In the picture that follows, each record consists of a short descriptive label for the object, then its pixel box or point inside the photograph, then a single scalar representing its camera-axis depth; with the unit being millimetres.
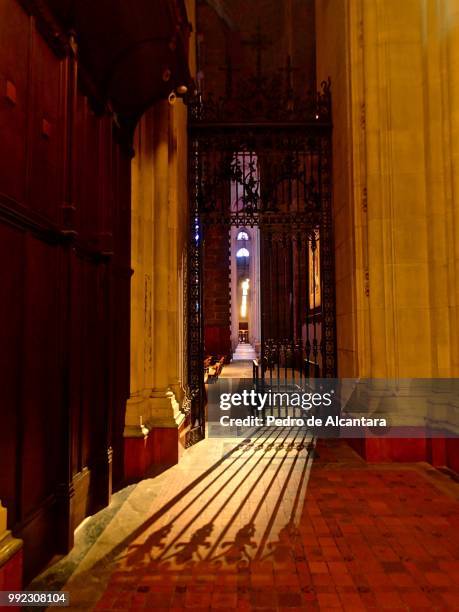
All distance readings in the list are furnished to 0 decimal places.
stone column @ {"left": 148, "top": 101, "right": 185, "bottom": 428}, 5297
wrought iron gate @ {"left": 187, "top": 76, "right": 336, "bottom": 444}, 6684
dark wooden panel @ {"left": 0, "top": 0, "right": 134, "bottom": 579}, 2613
